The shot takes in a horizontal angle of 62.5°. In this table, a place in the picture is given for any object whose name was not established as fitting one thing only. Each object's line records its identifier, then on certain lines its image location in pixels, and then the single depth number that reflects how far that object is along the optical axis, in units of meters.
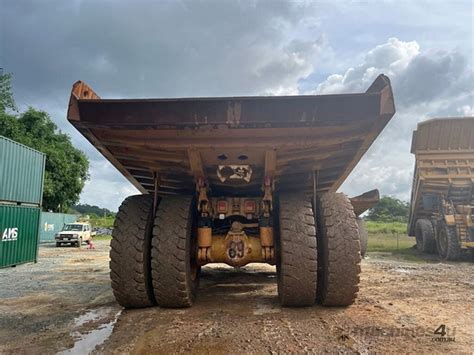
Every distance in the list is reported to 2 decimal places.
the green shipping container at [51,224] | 26.34
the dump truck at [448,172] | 11.02
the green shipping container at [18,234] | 11.26
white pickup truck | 21.91
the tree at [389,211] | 53.14
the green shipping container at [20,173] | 11.31
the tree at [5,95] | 32.89
